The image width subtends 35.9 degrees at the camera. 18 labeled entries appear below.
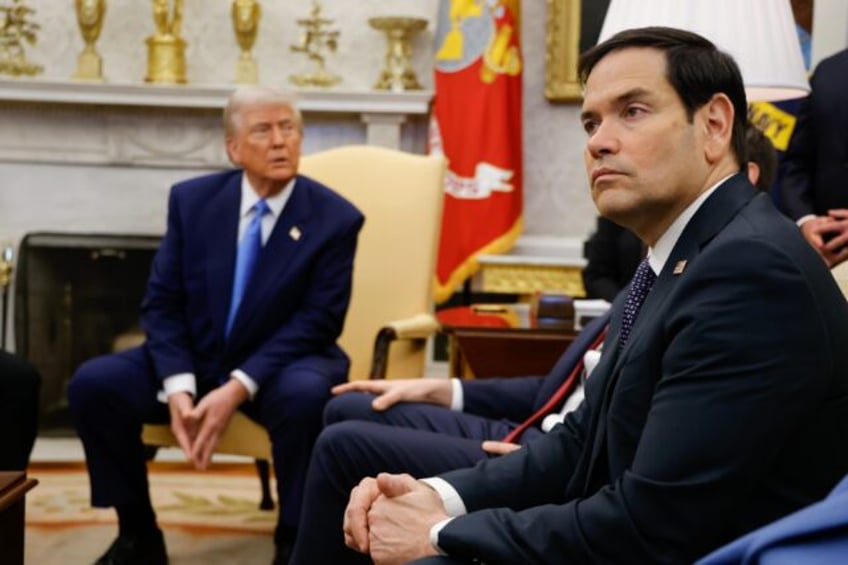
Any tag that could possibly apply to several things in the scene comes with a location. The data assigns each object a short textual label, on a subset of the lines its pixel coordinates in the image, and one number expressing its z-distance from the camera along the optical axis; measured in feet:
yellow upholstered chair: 13.15
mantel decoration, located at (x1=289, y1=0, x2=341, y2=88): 18.75
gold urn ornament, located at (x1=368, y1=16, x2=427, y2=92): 18.46
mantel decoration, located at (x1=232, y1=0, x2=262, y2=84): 18.62
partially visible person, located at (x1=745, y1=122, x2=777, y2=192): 8.80
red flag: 18.38
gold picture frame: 18.93
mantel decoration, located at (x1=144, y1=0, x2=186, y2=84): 18.58
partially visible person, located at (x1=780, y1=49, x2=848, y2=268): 11.57
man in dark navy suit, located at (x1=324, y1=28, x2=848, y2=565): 4.79
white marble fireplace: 19.01
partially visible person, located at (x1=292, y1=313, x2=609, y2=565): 7.95
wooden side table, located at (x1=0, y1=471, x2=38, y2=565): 7.48
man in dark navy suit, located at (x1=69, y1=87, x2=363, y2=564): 11.14
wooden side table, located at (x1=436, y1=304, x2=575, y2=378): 11.15
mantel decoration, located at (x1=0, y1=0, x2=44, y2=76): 18.71
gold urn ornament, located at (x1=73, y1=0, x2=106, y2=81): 18.44
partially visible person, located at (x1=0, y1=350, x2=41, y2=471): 11.03
